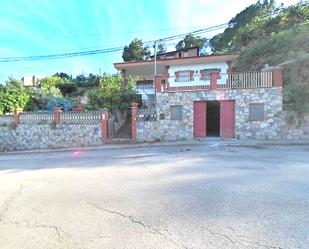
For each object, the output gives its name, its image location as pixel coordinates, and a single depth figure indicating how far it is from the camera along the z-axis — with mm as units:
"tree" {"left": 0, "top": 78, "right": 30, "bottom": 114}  15983
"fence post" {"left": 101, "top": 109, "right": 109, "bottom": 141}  12767
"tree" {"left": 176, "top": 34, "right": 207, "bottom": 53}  32258
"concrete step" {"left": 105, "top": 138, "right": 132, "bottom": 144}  12594
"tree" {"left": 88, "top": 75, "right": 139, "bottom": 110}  14817
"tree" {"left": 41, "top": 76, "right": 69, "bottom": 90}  29859
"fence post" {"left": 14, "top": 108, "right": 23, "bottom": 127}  13529
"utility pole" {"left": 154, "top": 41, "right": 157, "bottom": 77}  18474
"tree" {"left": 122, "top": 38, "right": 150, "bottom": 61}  30412
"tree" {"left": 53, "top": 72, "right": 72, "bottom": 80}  39224
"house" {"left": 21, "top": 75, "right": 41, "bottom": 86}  34634
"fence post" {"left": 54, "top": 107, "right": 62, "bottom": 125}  13177
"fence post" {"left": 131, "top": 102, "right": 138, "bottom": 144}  12460
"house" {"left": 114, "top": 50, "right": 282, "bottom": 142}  11681
